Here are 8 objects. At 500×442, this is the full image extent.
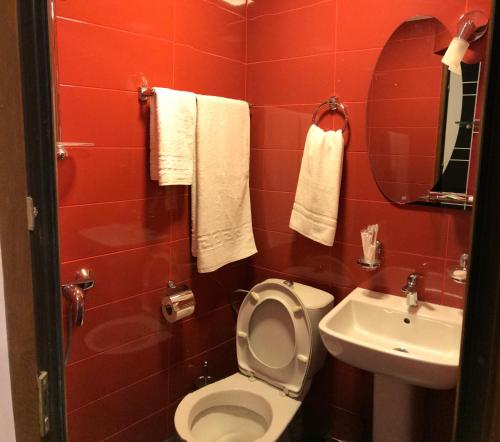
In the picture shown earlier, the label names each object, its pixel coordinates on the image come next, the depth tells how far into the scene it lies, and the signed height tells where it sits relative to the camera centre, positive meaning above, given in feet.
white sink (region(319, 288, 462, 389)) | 4.71 -2.22
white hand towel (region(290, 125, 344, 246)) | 6.34 -0.39
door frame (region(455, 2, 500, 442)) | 1.56 -0.49
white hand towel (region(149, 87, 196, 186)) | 5.67 +0.29
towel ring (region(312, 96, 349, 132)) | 6.42 +0.81
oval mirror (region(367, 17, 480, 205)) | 5.55 +0.59
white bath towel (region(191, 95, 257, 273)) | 6.36 -0.44
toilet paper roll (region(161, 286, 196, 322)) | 6.35 -2.22
